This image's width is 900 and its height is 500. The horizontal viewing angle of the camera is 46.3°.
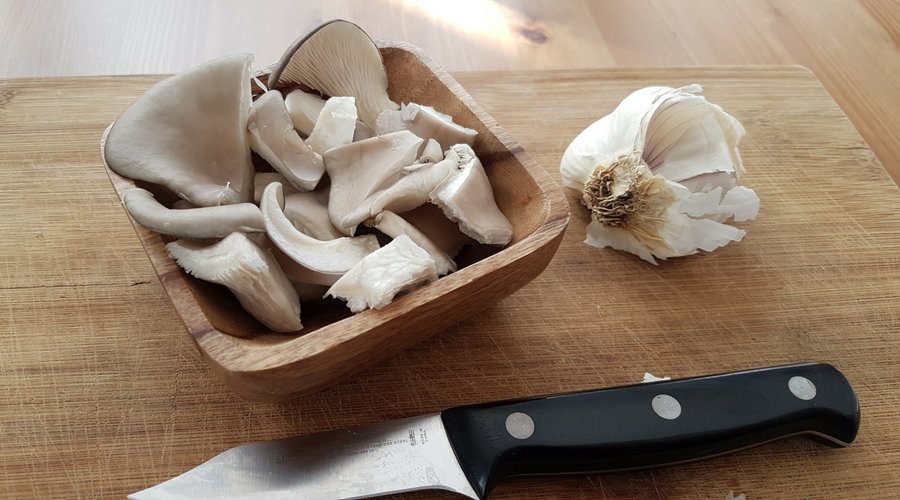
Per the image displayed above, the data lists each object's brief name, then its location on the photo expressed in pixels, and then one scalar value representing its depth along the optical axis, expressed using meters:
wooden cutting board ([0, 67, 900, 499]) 0.26
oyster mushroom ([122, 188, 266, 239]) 0.24
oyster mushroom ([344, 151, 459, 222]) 0.25
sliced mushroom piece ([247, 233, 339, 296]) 0.25
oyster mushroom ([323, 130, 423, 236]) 0.26
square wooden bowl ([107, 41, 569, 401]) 0.23
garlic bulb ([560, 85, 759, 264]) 0.30
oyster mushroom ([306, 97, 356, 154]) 0.27
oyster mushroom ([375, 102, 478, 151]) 0.27
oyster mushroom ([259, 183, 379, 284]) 0.25
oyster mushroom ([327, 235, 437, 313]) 0.23
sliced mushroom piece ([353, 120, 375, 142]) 0.28
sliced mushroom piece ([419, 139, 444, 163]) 0.27
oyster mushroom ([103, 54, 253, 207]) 0.25
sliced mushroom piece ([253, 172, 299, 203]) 0.26
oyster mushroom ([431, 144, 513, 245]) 0.26
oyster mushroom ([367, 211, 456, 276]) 0.25
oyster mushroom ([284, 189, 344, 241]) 0.26
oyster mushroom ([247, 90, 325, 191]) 0.26
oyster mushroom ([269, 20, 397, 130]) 0.27
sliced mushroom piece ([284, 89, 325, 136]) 0.28
